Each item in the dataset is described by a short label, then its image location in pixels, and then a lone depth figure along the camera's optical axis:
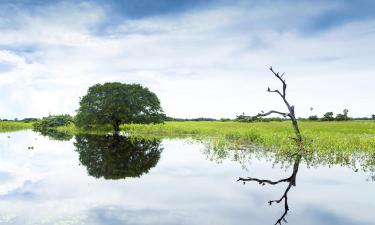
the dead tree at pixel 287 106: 26.69
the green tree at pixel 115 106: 59.25
